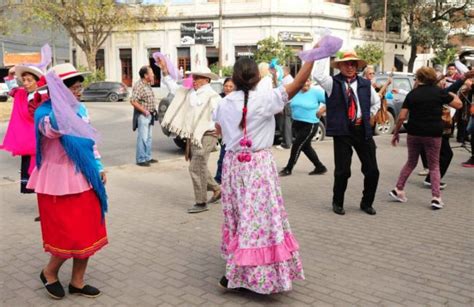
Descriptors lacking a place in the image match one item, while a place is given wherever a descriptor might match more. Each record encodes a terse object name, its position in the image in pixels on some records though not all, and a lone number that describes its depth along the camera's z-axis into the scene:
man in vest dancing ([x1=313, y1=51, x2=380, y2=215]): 6.19
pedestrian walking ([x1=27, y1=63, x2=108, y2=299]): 3.76
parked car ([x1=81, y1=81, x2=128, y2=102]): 33.94
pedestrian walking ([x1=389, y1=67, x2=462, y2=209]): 6.68
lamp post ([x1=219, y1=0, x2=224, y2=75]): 36.12
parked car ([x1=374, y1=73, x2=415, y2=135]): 15.22
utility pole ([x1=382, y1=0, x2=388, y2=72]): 40.31
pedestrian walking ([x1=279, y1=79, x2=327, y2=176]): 8.66
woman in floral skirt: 3.86
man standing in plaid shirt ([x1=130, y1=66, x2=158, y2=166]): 9.88
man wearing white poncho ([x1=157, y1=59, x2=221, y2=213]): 6.60
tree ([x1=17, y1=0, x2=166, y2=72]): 34.84
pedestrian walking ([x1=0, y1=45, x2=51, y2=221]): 6.12
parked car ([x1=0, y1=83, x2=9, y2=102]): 30.83
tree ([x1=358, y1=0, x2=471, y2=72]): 41.72
